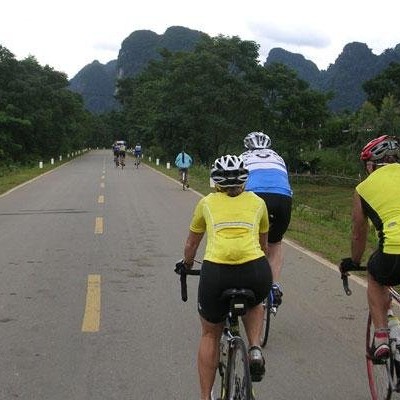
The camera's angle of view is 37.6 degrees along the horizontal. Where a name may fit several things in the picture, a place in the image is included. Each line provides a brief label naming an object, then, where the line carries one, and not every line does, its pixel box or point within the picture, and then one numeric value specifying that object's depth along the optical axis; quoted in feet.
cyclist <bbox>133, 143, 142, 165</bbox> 156.32
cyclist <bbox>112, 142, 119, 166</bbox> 146.82
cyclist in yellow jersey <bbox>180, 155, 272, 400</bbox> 11.75
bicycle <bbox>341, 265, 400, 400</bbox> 12.19
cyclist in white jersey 18.42
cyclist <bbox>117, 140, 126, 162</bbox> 144.62
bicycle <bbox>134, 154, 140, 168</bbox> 154.75
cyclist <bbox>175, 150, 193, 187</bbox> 79.30
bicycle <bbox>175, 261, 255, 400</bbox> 10.83
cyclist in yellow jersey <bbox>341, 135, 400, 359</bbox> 12.15
